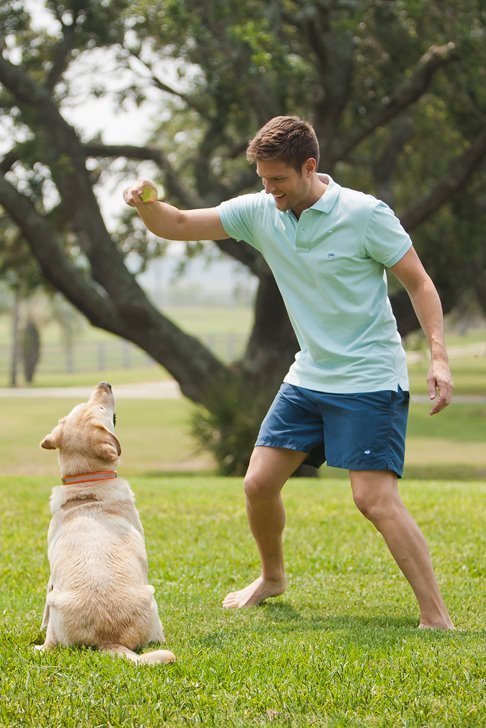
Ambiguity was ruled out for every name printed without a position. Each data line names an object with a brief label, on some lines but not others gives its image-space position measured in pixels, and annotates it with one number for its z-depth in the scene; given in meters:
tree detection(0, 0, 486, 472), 29.01
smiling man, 8.94
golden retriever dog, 8.10
